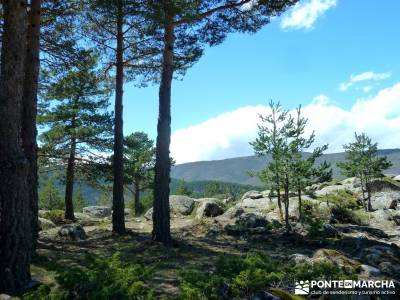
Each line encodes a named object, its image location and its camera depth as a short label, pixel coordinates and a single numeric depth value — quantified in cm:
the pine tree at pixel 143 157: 4191
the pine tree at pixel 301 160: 2050
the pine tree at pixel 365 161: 3656
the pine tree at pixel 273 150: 2069
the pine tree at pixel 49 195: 6684
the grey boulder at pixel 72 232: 1666
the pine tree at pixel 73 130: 2475
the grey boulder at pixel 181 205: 2753
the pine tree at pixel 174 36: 1415
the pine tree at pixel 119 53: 1762
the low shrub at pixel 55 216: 2505
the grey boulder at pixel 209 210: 2465
